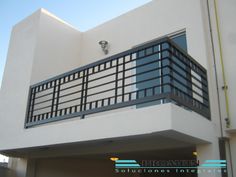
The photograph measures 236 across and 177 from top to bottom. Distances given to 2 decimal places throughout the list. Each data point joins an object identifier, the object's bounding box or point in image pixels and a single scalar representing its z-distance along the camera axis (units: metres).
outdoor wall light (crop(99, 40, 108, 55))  7.23
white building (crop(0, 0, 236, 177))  4.06
